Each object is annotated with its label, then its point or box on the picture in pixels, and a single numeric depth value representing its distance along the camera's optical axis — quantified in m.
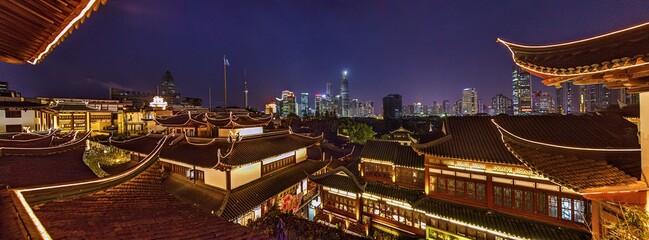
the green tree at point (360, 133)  42.84
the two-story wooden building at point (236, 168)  13.04
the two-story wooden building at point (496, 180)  5.11
